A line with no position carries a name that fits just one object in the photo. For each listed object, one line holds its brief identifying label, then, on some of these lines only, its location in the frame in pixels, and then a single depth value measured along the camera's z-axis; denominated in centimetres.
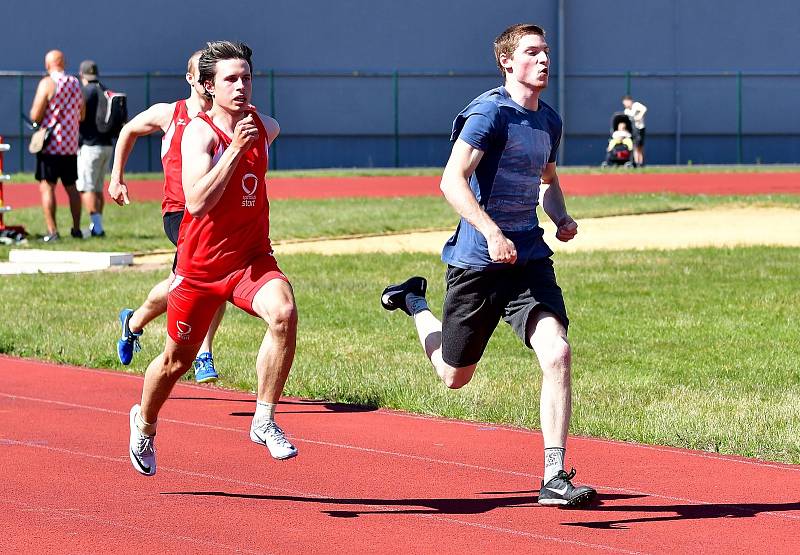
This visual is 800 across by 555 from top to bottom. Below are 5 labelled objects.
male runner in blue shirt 1280
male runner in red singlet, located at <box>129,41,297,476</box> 1316
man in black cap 3916
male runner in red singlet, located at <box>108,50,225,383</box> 1802
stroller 8237
